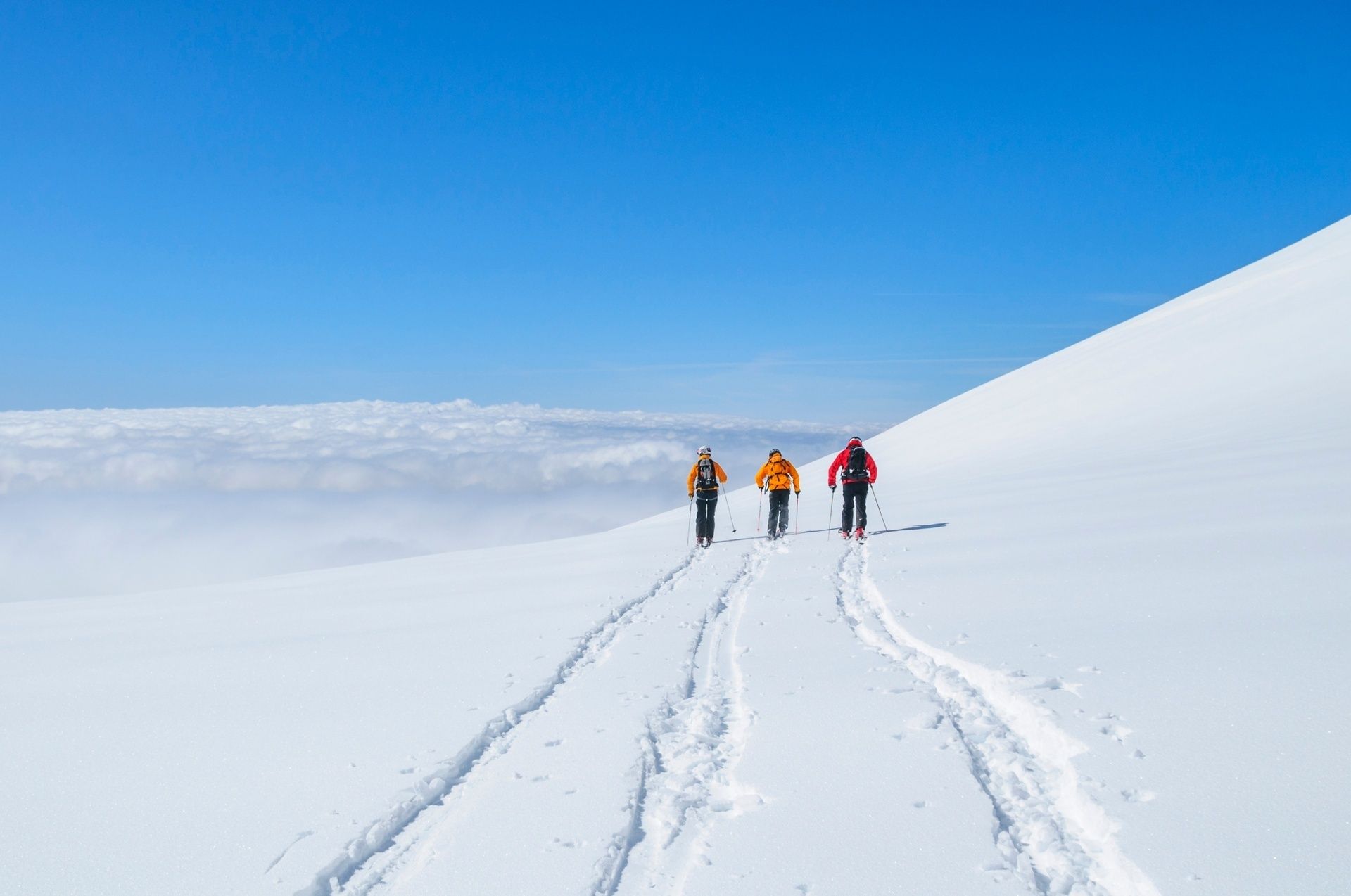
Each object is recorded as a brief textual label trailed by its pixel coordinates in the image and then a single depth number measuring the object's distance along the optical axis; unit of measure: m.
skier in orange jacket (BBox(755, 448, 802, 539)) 16.03
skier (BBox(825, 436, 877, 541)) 14.33
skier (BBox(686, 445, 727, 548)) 15.64
